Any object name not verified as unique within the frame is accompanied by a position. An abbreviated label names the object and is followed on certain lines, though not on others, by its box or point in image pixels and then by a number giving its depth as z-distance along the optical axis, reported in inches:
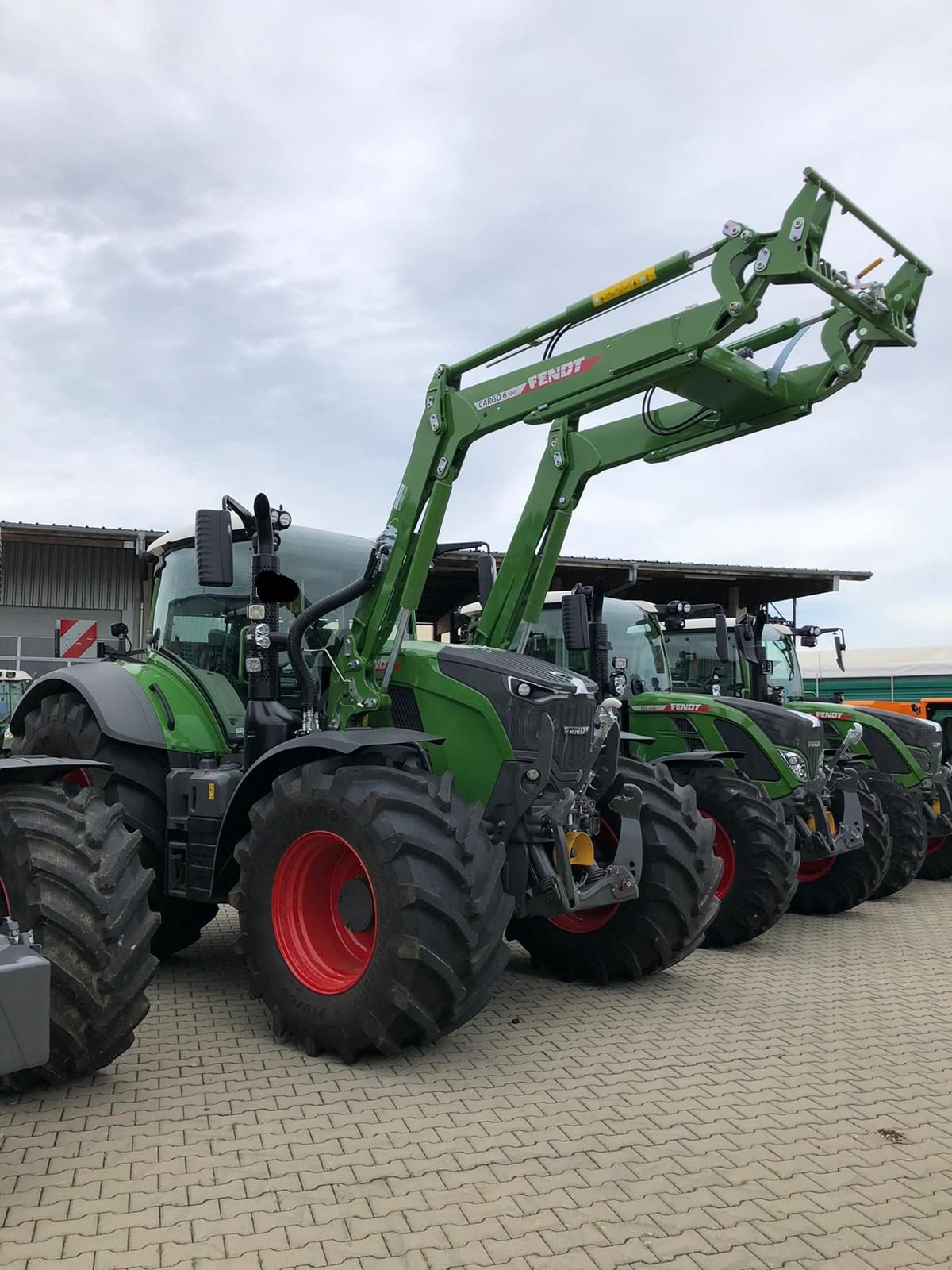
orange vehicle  682.2
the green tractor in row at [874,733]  391.5
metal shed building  666.2
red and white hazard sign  354.3
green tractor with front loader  164.9
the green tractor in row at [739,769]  270.5
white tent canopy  770.8
